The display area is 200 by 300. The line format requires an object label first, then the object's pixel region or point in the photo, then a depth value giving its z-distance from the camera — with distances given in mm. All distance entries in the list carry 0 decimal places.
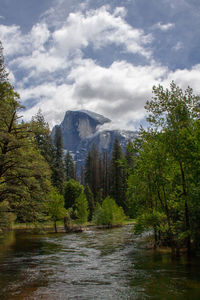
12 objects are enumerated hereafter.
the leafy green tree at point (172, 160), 14070
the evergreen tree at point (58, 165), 62125
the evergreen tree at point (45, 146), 58969
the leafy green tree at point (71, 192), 59625
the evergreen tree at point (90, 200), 60638
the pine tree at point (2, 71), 18156
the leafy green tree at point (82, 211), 47000
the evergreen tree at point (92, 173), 83906
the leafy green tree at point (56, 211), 40188
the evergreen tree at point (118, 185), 70938
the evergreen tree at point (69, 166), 95312
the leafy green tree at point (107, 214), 48125
